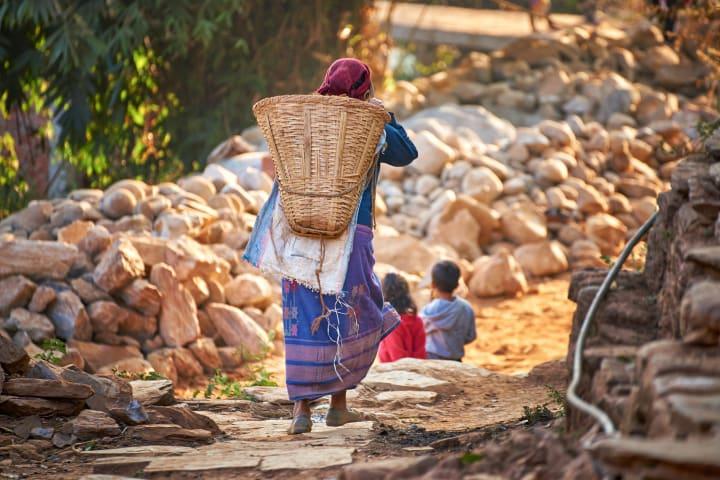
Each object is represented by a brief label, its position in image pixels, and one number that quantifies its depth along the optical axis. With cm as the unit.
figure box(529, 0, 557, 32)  3139
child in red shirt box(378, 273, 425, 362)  1301
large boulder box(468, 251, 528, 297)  2012
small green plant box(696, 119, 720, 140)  984
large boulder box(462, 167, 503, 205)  2280
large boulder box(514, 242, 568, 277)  2150
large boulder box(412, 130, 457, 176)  2355
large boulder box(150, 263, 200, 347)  1530
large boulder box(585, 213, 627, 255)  2259
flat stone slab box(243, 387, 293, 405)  1132
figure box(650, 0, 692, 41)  2571
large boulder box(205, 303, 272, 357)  1580
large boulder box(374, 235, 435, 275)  2014
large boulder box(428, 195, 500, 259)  2175
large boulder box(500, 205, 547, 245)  2237
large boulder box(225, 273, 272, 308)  1677
